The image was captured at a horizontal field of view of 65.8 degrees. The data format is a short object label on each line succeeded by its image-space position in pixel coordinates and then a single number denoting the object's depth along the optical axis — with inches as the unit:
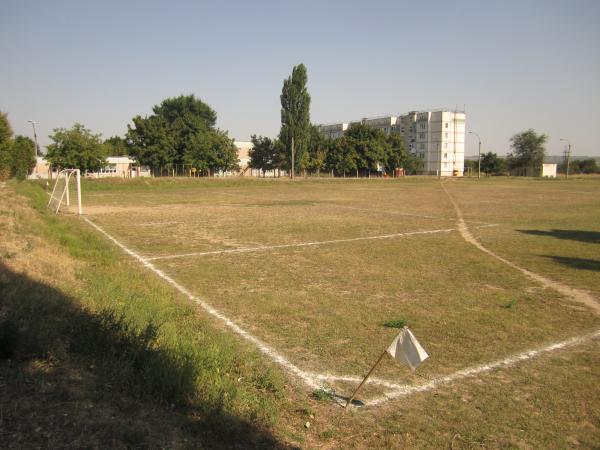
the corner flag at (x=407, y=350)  138.3
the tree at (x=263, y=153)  2903.5
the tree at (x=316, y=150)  2898.6
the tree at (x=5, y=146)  1319.0
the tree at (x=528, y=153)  3754.9
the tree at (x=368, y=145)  2900.6
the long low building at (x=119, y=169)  2603.3
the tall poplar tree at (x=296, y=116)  2586.1
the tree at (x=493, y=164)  3836.1
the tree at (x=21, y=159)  1630.2
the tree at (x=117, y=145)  3796.3
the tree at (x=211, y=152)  2418.8
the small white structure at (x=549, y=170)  3371.6
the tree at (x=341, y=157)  2876.5
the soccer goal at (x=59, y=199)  794.8
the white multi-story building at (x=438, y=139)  4441.4
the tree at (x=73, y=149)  1817.2
